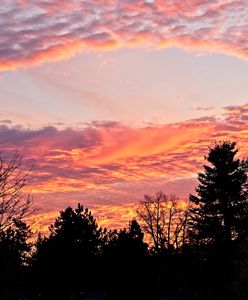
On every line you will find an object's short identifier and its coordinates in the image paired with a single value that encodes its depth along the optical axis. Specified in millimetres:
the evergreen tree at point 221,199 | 50500
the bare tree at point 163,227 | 75875
